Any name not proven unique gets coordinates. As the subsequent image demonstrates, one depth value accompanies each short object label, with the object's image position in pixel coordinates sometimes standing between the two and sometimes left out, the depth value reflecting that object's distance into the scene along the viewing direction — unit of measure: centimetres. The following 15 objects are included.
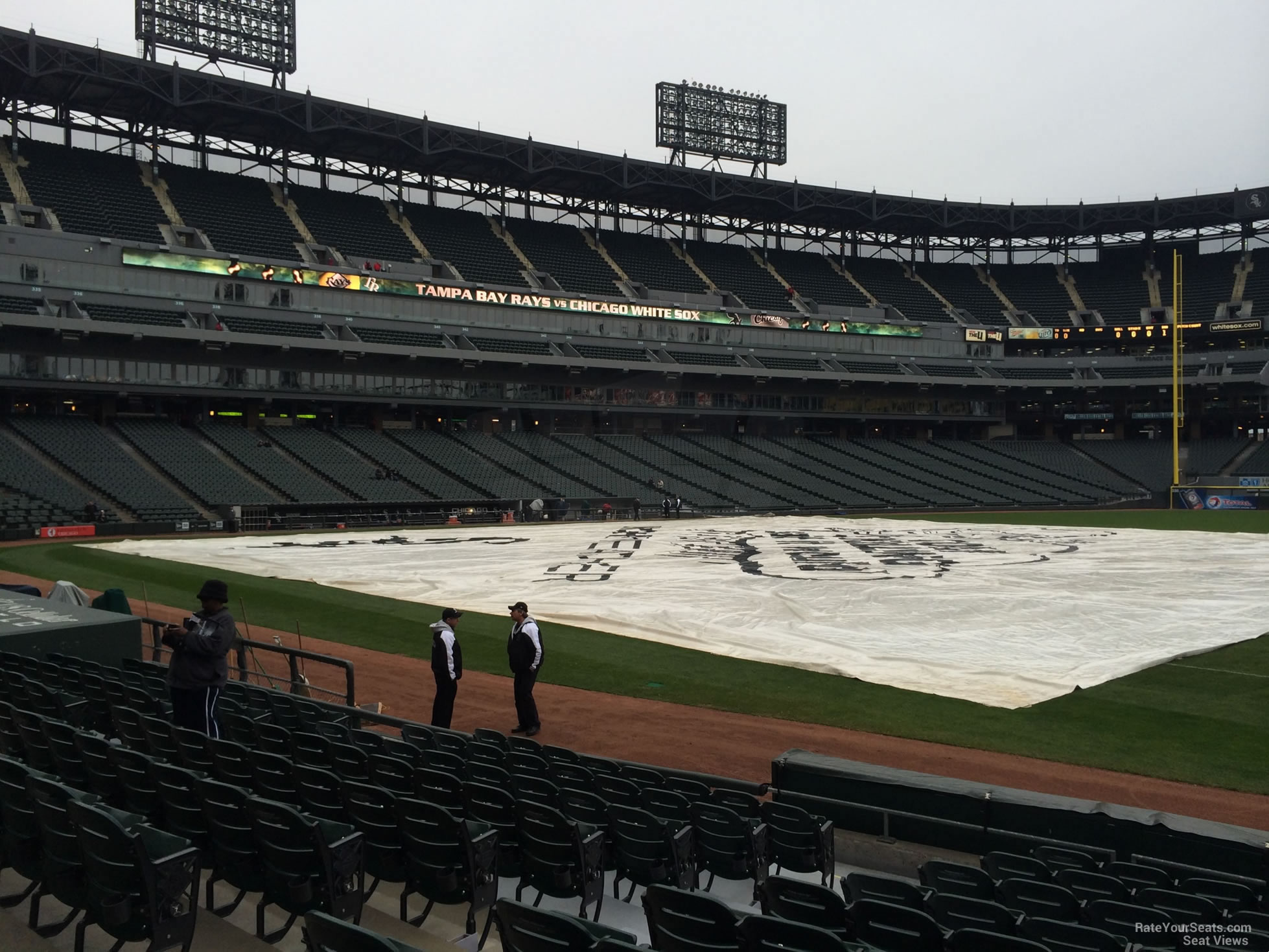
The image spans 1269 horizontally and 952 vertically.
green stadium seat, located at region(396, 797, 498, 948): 631
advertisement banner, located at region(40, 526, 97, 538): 4291
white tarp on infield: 1822
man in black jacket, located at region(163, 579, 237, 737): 919
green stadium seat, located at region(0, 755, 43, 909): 627
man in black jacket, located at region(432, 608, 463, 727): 1283
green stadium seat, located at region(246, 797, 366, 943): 586
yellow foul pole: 7369
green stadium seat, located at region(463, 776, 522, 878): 695
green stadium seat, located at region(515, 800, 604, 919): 654
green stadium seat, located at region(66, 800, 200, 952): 544
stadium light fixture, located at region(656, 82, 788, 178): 8484
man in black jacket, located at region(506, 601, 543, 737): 1316
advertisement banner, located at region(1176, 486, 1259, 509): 7012
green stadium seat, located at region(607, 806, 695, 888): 683
